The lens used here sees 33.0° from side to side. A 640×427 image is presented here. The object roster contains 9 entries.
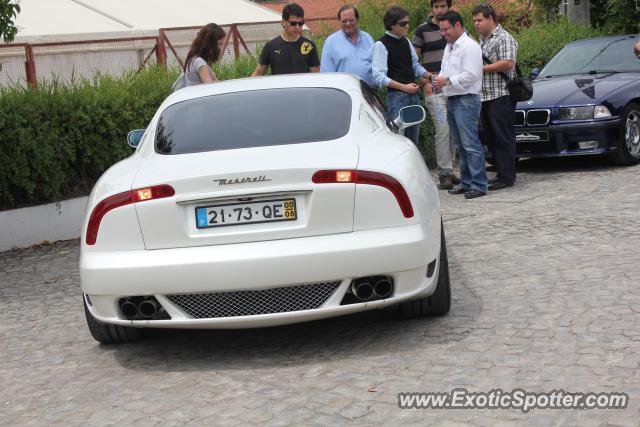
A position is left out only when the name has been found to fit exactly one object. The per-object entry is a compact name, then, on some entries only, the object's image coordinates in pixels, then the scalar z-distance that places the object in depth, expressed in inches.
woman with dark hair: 373.7
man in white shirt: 414.0
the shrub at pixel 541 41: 663.1
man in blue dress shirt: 434.6
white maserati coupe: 212.8
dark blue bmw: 476.1
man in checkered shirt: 438.9
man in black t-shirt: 424.2
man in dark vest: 431.2
